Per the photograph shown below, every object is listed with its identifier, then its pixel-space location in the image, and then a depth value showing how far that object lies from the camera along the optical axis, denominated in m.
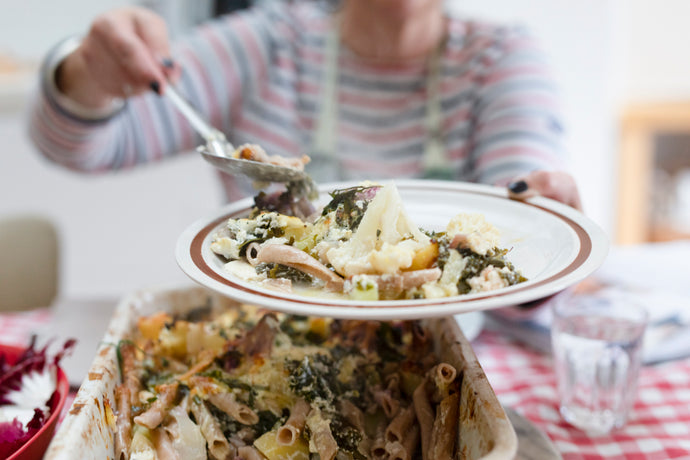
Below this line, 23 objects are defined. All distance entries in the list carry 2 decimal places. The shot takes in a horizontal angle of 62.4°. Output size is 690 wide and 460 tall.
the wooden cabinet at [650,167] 2.82
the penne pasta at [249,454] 0.65
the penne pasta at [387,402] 0.71
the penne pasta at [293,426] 0.65
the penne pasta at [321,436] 0.64
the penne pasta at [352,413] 0.69
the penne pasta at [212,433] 0.66
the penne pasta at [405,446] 0.64
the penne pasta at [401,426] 0.67
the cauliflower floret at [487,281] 0.55
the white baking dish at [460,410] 0.53
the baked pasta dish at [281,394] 0.65
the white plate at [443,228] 0.51
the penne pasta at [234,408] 0.68
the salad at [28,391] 0.65
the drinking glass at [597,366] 0.86
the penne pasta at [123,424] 0.63
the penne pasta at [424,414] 0.66
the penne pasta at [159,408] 0.65
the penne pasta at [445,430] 0.63
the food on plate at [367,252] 0.56
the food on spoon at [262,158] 0.74
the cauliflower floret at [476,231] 0.60
